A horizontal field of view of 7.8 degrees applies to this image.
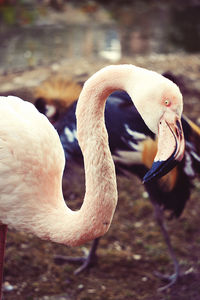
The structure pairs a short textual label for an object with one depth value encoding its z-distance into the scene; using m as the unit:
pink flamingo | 2.31
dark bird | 2.84
